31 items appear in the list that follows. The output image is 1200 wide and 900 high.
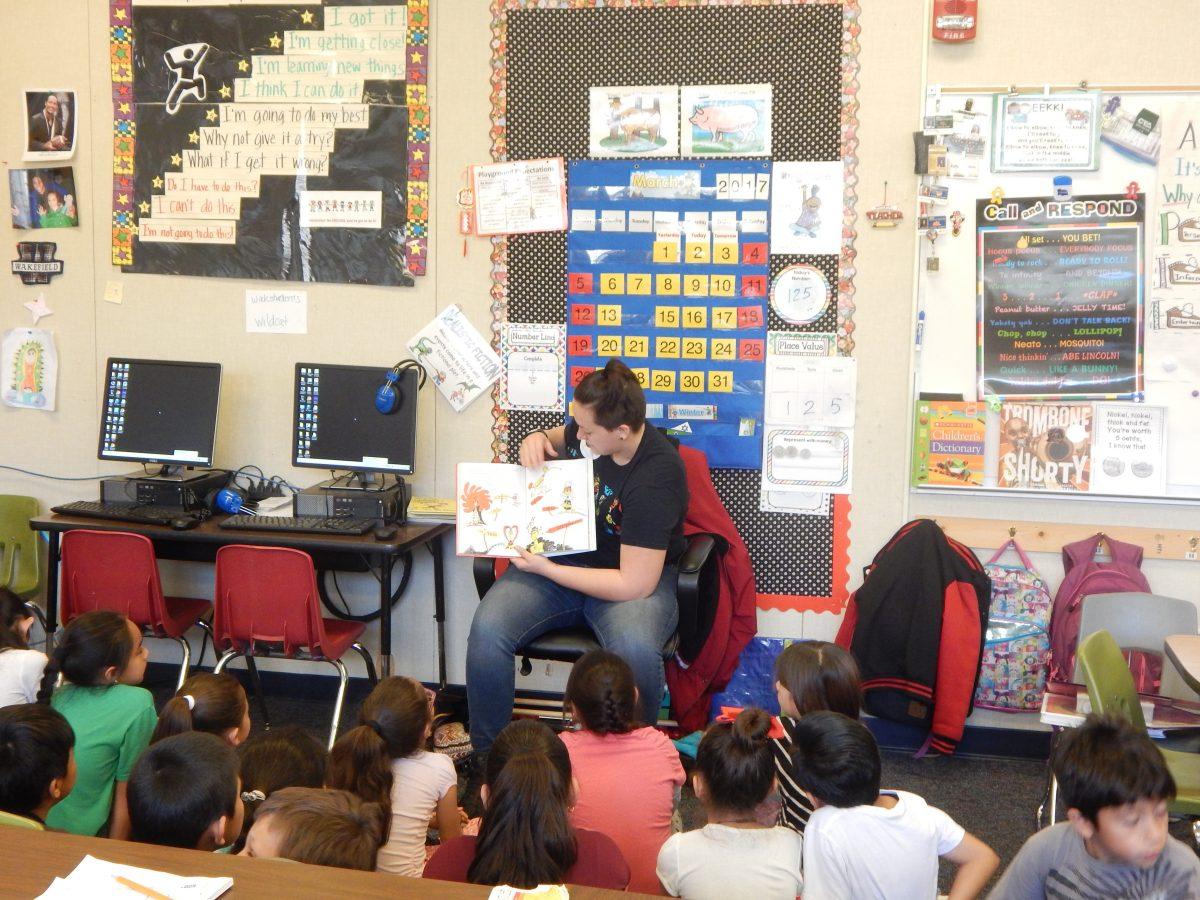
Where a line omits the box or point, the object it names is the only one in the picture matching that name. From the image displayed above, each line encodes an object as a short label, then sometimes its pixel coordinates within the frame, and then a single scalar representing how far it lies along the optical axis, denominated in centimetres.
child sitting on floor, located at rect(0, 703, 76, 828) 188
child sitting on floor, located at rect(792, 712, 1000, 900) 176
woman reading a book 298
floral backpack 341
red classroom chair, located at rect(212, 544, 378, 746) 312
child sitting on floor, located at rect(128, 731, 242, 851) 178
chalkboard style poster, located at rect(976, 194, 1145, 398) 335
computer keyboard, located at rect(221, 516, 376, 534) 334
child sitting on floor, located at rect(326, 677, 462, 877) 210
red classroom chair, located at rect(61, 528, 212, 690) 327
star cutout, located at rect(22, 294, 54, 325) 400
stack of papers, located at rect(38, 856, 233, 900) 119
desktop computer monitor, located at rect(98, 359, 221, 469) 365
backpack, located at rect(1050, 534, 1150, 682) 332
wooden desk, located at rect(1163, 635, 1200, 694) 245
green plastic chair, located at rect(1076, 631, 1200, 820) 239
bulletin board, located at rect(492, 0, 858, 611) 346
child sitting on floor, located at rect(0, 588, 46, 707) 249
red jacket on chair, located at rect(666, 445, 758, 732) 343
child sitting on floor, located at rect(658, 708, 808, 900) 177
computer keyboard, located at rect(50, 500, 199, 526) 345
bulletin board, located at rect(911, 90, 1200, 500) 332
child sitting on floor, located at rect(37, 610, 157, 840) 225
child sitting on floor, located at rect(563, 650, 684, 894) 208
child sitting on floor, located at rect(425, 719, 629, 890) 168
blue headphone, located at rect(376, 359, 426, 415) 351
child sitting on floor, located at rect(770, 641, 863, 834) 234
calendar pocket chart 355
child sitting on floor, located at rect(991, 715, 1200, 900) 162
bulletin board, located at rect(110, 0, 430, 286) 370
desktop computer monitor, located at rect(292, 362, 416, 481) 354
